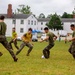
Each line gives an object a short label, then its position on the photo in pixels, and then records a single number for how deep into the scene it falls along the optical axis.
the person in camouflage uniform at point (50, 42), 18.12
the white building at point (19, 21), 103.36
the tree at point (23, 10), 149.38
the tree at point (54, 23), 120.94
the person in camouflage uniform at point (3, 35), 15.03
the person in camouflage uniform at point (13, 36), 26.72
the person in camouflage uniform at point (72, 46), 17.01
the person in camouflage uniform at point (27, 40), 20.20
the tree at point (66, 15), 180.00
